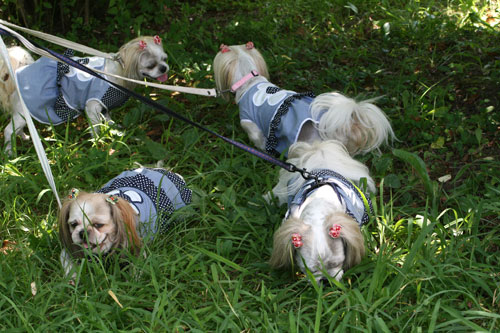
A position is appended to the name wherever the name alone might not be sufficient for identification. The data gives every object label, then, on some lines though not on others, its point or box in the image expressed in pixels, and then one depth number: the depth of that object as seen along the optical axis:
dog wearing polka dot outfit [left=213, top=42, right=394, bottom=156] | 3.80
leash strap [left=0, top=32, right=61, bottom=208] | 2.63
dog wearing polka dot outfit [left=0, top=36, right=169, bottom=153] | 4.41
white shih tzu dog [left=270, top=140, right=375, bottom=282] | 2.58
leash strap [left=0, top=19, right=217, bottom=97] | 2.89
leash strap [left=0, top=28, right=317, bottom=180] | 2.89
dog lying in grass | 2.76
